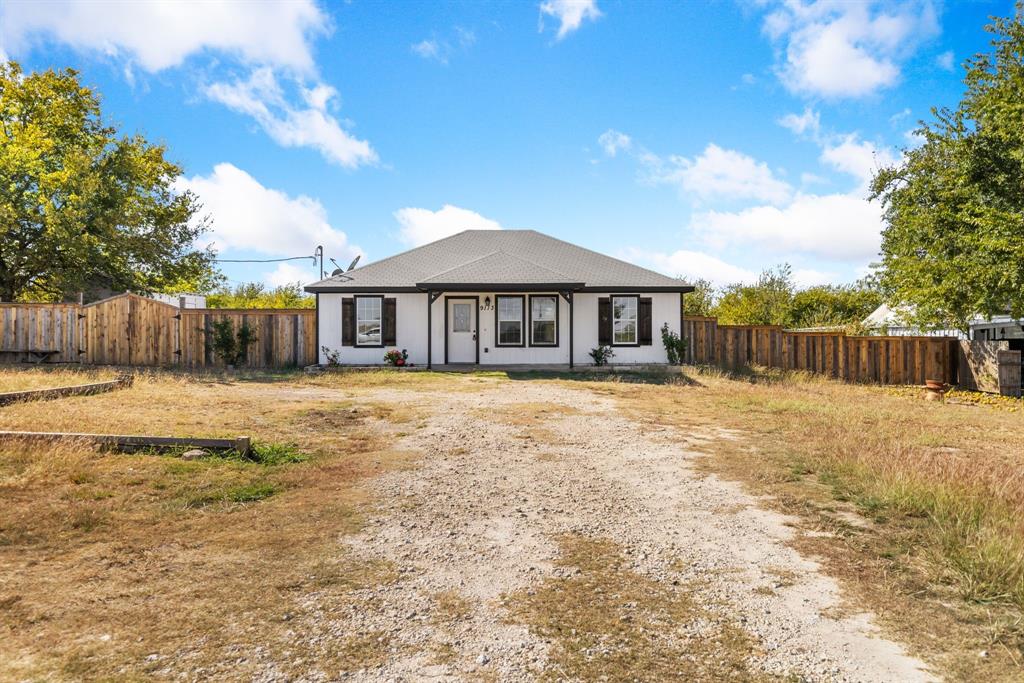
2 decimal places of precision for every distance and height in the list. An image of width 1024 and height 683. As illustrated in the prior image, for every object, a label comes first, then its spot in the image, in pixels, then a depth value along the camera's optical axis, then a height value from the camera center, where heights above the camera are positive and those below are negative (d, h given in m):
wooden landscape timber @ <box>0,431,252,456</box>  6.54 -1.09
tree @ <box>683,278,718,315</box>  33.73 +2.81
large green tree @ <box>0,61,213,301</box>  21.08 +5.72
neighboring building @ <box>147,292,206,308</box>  24.68 +2.13
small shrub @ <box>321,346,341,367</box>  19.30 -0.35
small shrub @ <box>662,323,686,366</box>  19.02 -0.05
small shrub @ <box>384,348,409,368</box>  19.05 -0.42
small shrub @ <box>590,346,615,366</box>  19.23 -0.33
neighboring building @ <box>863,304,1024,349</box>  19.67 +0.58
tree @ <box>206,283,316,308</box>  38.16 +3.32
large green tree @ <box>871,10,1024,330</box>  13.92 +3.88
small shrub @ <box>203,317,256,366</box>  19.22 +0.21
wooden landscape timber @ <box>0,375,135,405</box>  9.92 -0.82
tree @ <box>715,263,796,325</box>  30.16 +2.48
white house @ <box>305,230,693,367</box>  19.53 +0.84
